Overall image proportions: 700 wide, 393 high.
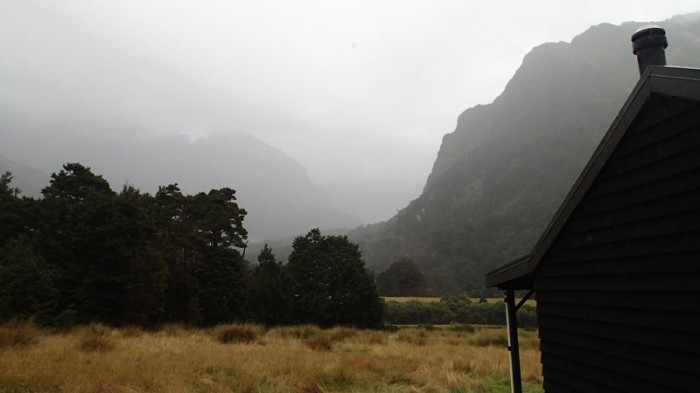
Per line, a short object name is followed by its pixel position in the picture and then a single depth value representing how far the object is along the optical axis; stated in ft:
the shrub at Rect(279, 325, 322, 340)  61.19
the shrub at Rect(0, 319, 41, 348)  35.35
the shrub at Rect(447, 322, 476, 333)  96.99
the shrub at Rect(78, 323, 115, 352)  36.81
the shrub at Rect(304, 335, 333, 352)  48.14
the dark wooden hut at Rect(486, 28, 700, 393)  12.60
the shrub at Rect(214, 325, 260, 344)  53.31
